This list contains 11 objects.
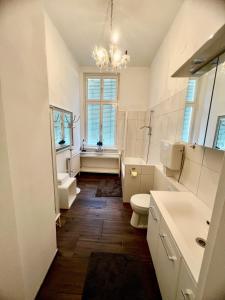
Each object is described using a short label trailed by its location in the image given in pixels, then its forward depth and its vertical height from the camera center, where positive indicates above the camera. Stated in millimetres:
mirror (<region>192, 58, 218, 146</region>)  1241 +283
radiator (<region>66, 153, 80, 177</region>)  3196 -995
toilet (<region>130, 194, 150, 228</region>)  1933 -1165
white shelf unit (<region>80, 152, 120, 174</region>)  4199 -1165
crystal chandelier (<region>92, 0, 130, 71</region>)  2053 +1037
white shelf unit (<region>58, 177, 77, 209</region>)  2444 -1250
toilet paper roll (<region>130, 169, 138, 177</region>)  2543 -835
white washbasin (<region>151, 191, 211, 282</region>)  811 -721
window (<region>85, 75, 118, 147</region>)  4113 +514
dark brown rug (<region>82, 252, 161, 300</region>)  1227 -1471
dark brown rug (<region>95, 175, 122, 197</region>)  3031 -1467
